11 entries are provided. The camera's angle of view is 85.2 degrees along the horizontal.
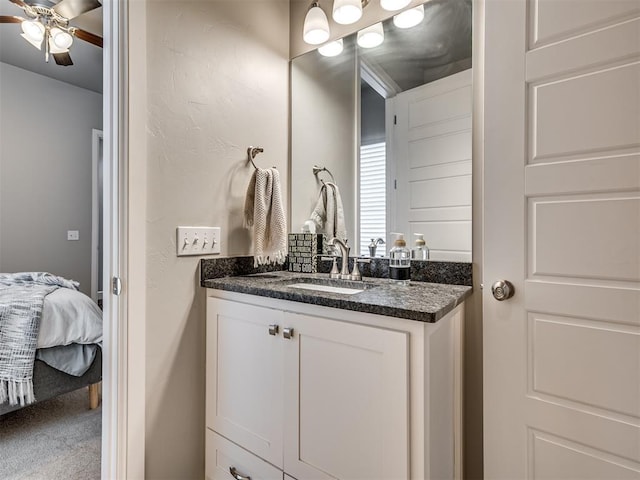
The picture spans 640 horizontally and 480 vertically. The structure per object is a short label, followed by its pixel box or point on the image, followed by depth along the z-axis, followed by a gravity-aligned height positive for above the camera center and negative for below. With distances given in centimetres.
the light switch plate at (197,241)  137 +0
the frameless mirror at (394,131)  136 +50
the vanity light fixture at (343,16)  146 +100
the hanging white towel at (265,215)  153 +11
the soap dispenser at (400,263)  140 -9
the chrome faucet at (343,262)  155 -10
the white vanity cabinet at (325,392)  91 -47
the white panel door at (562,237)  96 +1
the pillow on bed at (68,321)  188 -45
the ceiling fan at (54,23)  192 +133
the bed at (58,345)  178 -56
